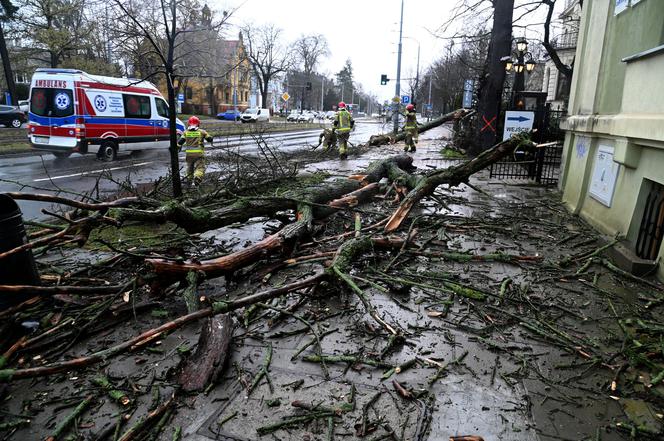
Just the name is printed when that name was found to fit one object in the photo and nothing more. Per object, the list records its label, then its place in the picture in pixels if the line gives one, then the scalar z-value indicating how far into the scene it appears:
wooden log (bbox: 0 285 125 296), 3.32
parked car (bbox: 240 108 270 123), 48.73
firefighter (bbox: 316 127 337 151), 17.98
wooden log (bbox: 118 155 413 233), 4.52
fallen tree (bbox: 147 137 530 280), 4.31
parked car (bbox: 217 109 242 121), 50.77
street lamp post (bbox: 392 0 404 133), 26.39
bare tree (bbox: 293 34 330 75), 74.88
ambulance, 14.80
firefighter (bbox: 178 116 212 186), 10.53
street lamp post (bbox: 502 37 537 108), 14.77
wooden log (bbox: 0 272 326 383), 2.46
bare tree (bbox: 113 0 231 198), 7.64
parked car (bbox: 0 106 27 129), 28.62
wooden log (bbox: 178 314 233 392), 3.05
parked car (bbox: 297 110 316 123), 59.84
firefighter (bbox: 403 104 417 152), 18.56
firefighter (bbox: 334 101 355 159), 16.58
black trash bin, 3.70
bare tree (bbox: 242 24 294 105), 57.69
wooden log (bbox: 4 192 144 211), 3.54
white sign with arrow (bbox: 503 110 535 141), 12.53
